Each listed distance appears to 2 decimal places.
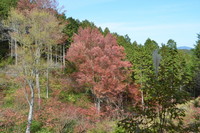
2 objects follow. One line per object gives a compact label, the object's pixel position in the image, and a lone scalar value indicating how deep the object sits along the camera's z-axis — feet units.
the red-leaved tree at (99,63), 60.83
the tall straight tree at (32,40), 40.81
